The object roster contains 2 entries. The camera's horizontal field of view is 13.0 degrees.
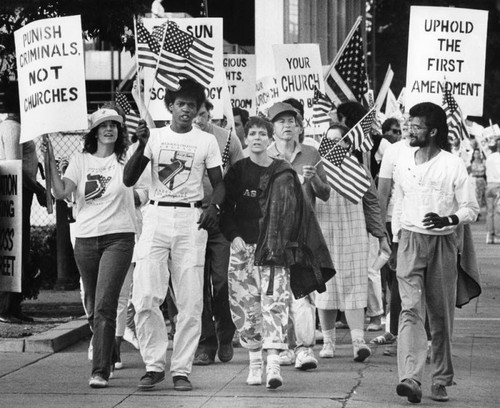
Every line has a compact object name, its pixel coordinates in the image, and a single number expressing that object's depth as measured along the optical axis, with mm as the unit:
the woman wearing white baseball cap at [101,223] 13857
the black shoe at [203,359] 15601
